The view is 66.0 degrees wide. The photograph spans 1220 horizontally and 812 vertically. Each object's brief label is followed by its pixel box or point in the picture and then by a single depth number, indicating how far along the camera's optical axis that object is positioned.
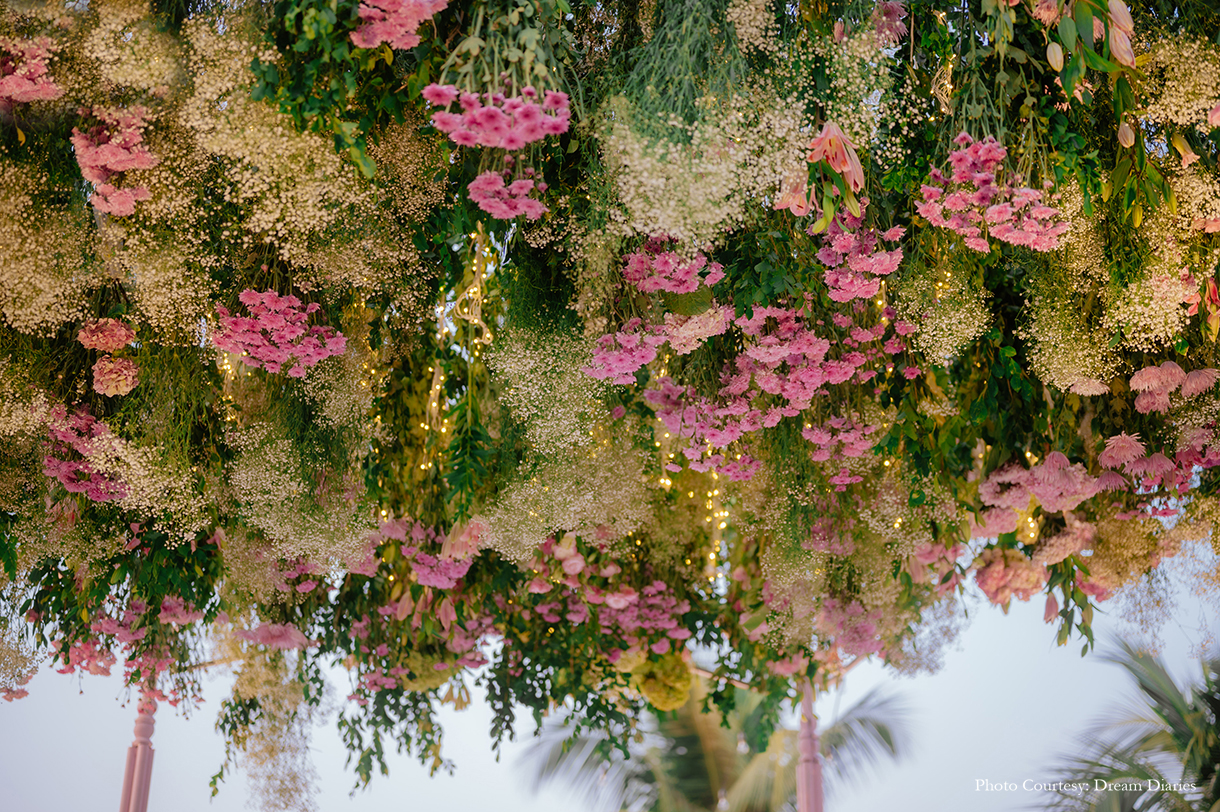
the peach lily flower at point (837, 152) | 1.83
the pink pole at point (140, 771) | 4.62
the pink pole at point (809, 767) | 4.64
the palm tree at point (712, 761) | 7.57
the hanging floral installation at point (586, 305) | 1.85
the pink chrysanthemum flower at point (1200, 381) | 2.44
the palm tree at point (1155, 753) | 5.15
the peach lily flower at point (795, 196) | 1.89
